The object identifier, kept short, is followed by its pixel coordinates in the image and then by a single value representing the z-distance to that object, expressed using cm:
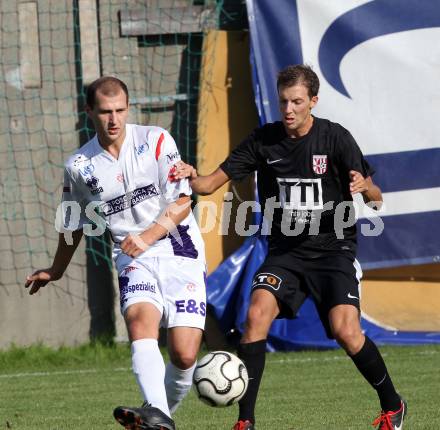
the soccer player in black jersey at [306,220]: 1062
